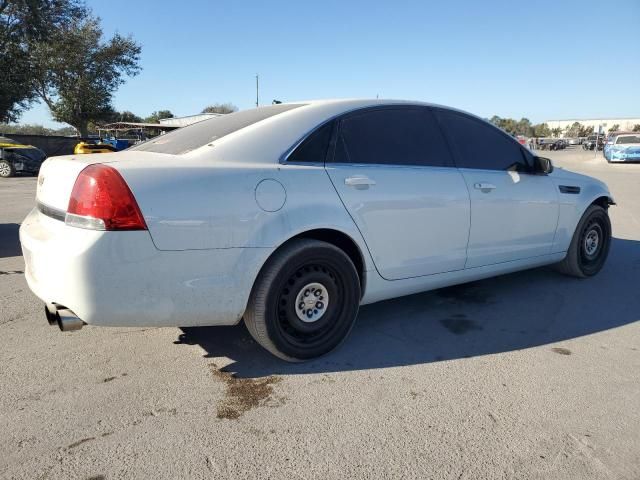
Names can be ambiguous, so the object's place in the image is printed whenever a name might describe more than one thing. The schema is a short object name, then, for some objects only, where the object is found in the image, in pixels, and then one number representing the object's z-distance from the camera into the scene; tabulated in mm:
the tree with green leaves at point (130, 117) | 71562
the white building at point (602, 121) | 122438
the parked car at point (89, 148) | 21203
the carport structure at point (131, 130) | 42500
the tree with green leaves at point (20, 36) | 21609
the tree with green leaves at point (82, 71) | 31125
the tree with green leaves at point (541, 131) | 117125
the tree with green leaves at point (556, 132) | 118125
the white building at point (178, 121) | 44400
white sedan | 2506
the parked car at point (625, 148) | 26609
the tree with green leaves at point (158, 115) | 82150
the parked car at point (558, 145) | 62631
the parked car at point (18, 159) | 18594
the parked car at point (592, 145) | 60094
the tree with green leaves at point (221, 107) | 74750
